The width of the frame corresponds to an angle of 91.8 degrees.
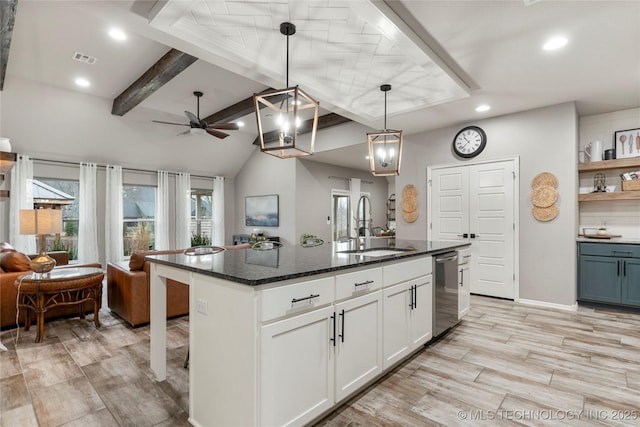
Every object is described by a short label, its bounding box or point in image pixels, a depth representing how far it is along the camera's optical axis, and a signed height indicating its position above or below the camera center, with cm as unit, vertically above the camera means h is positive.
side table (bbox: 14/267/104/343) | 312 -79
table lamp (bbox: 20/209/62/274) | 318 -11
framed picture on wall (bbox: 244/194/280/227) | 756 +6
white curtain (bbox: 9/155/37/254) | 532 +29
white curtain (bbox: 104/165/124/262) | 642 -6
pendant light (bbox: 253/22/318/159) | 210 +67
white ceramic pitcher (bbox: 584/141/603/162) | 436 +86
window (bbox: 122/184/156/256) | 699 -6
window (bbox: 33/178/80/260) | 574 +20
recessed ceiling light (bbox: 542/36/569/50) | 274 +153
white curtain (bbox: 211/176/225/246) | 830 +1
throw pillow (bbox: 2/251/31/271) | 340 -53
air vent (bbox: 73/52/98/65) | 384 +198
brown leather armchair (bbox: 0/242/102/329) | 328 -78
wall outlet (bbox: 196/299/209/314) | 173 -52
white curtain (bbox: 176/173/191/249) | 750 +9
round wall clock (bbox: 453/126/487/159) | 485 +114
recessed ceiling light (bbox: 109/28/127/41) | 319 +191
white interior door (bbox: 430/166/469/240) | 504 +16
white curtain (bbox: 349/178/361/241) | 862 +54
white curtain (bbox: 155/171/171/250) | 720 +0
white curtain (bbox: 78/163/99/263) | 608 -1
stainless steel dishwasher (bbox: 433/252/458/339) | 293 -79
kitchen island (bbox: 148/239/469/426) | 150 -67
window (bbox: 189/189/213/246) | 813 -6
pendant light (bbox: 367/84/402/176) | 312 +65
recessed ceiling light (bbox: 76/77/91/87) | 460 +201
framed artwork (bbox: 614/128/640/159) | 422 +95
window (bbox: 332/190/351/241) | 820 -3
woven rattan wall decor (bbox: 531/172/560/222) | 423 +22
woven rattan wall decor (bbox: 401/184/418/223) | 559 +18
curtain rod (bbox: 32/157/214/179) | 576 +100
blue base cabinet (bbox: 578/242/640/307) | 388 -79
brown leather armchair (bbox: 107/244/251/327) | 341 -92
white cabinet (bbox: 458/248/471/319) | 343 -80
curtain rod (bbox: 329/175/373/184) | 802 +94
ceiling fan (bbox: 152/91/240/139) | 474 +135
